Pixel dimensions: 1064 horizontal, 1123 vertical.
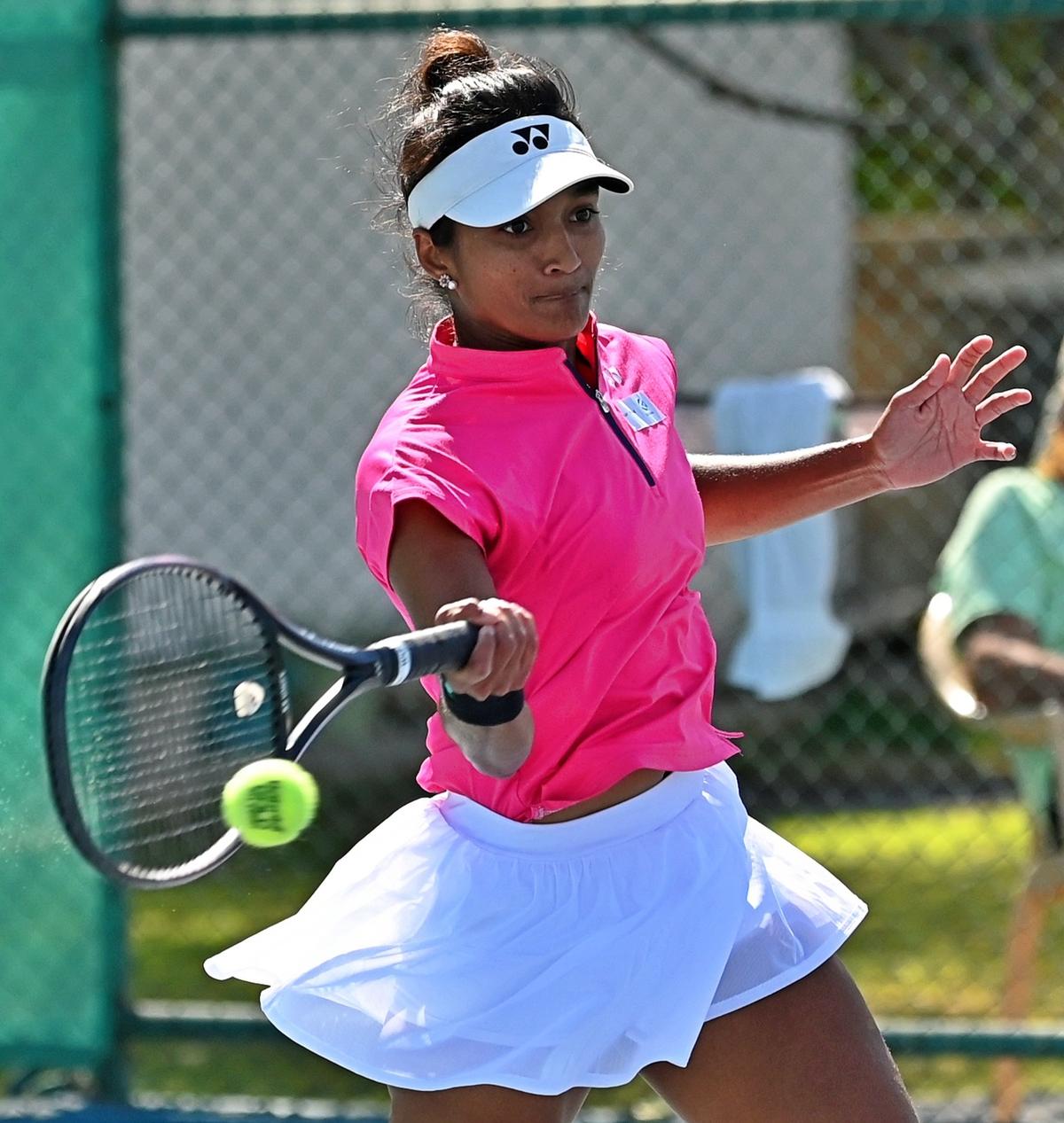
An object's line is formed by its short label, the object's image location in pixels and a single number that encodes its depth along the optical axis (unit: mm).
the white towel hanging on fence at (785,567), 8906
